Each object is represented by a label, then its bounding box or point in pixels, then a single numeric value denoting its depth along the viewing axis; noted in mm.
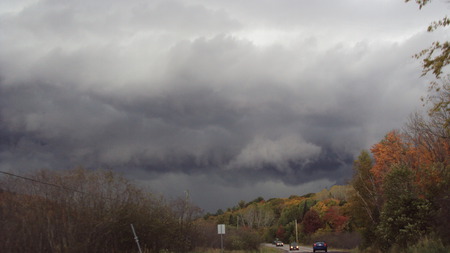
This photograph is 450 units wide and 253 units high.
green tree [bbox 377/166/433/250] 34062
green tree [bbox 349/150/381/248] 50625
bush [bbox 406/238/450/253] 27222
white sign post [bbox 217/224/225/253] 36906
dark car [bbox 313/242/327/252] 56656
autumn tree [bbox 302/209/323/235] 107312
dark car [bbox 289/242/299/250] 68750
